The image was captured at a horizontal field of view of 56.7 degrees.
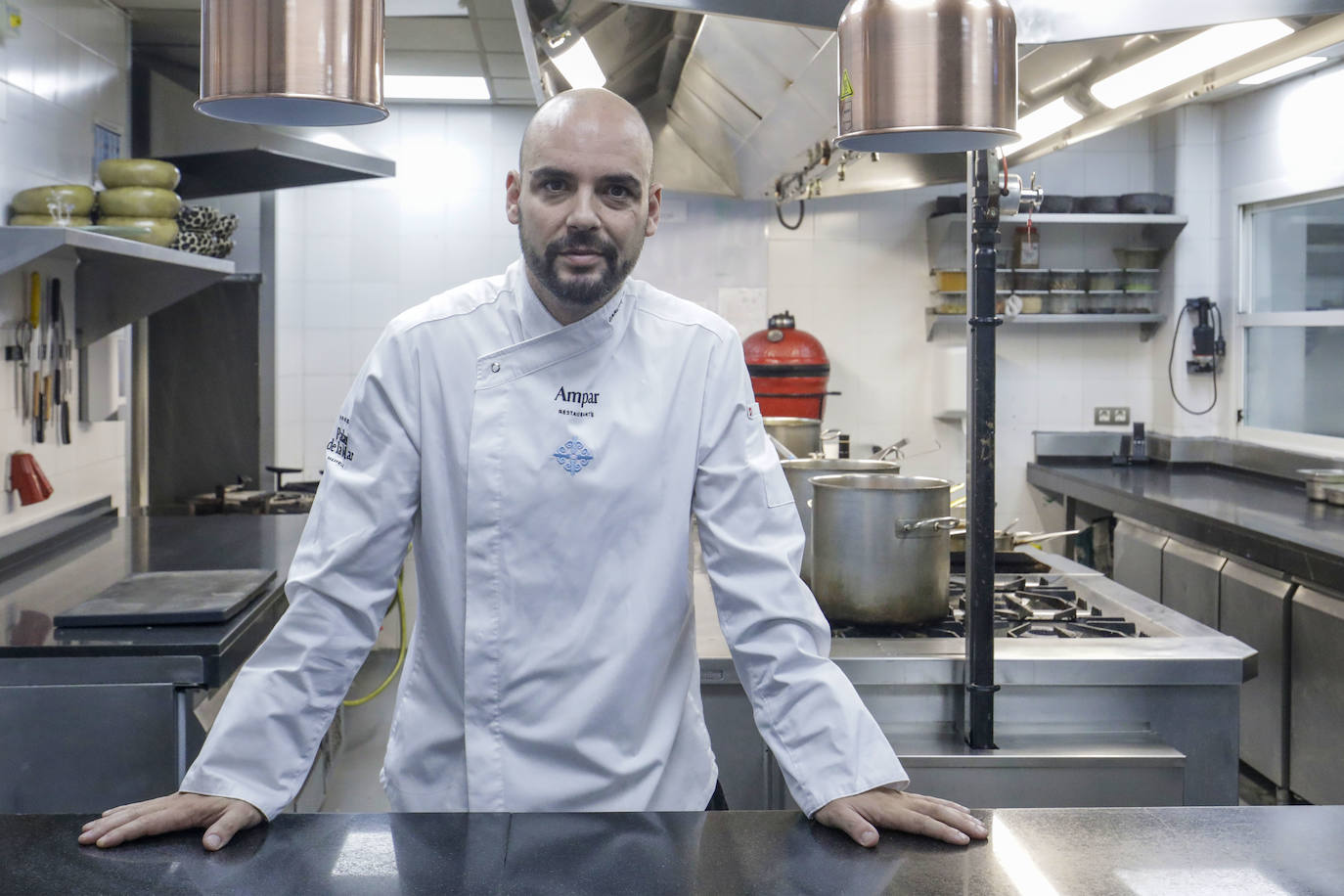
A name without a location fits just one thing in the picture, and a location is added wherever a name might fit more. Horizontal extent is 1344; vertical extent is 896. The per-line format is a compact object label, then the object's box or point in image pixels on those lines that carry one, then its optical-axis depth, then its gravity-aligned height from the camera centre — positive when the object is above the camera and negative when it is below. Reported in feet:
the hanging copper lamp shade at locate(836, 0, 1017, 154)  4.44 +1.35
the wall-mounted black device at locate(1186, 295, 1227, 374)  18.48 +1.50
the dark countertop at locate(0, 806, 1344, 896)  3.51 -1.25
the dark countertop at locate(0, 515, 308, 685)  6.96 -1.04
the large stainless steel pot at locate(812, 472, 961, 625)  7.09 -0.65
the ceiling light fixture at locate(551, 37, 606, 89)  9.41 +2.95
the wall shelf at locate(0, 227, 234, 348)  11.30 +1.43
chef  4.68 -0.35
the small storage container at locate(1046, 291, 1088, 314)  18.99 +2.10
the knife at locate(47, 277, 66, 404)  10.96 +0.89
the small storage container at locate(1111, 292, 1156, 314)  19.11 +2.10
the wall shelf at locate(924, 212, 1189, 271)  18.47 +3.27
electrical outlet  19.85 +0.40
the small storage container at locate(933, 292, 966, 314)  19.36 +2.13
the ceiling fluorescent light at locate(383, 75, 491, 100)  16.26 +4.85
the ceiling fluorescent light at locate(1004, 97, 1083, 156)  11.10 +2.99
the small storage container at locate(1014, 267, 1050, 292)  18.99 +2.44
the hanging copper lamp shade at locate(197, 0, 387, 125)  4.22 +1.32
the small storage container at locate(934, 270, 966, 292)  19.04 +2.45
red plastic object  10.12 -0.34
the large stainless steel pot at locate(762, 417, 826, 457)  13.94 +0.09
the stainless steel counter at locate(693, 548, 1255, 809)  6.60 -1.54
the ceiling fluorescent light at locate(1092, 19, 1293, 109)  8.15 +2.75
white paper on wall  20.42 +2.18
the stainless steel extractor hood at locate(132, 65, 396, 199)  13.37 +3.24
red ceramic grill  18.42 +1.00
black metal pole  6.25 +0.09
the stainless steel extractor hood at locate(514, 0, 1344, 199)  7.11 +2.95
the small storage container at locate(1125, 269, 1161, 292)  19.06 +2.46
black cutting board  7.27 -1.00
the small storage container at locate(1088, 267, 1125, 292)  19.11 +2.44
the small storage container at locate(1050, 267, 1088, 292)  18.95 +2.45
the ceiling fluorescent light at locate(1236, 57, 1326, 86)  15.21 +4.71
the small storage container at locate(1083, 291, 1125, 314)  19.10 +2.12
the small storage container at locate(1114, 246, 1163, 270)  19.12 +2.84
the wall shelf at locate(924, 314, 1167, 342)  18.88 +1.85
